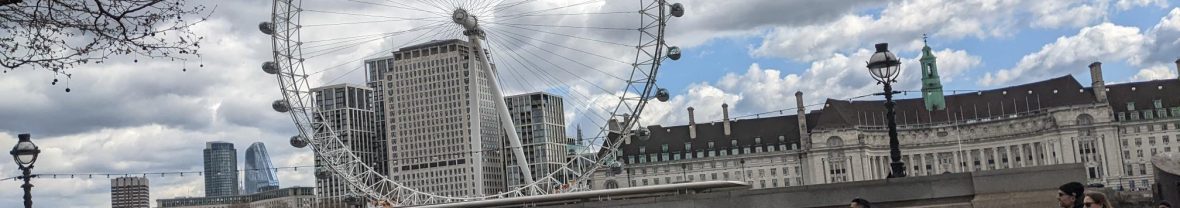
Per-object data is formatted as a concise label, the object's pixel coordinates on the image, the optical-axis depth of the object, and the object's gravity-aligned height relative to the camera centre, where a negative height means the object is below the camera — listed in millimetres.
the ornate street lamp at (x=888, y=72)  23125 +2232
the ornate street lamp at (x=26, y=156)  20781 +1758
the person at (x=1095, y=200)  12039 -208
